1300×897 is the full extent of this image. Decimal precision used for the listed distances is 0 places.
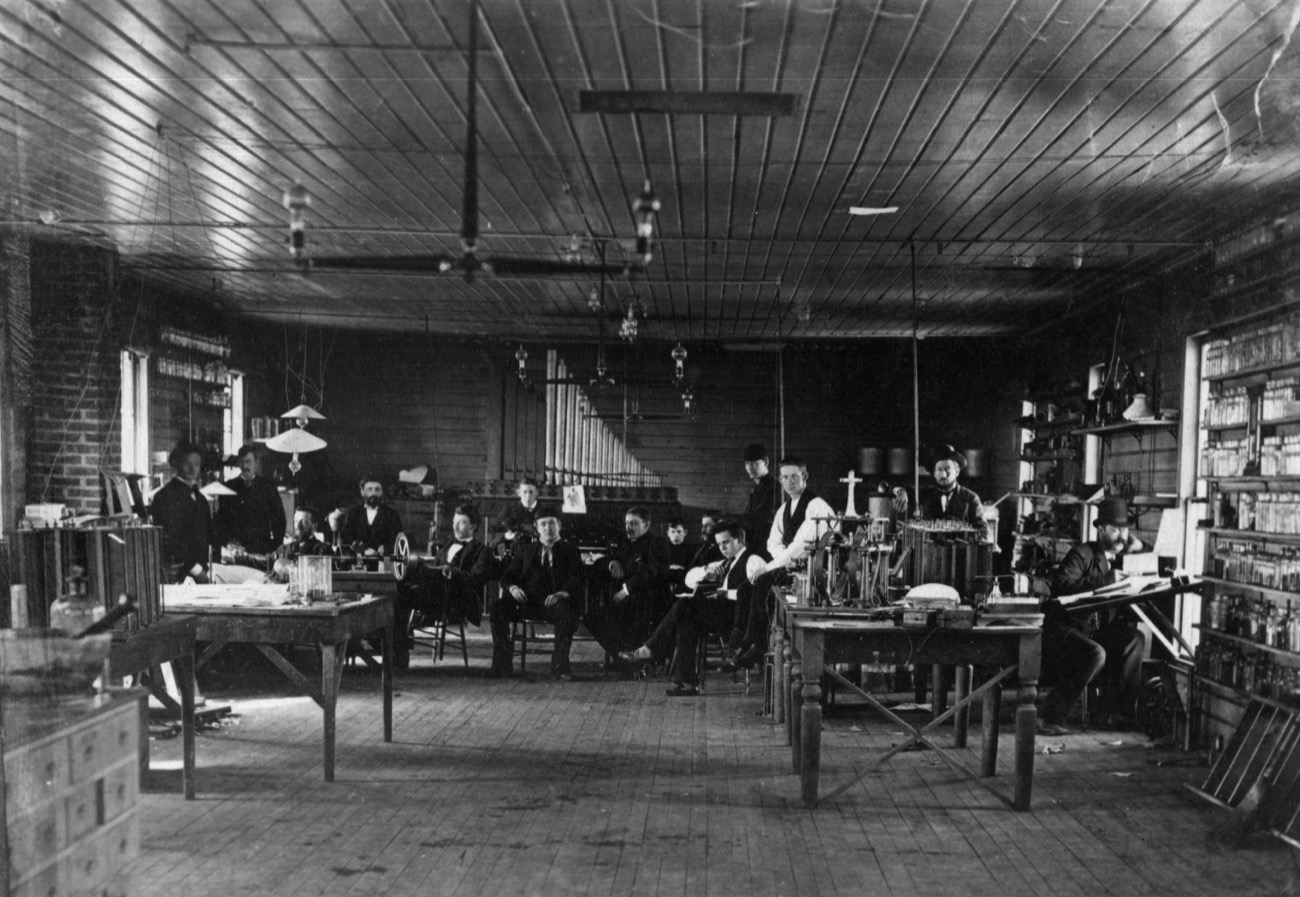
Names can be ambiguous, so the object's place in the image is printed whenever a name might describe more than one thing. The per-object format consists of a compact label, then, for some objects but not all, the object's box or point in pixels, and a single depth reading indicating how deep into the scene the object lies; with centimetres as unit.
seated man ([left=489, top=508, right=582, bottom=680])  840
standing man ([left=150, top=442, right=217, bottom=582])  648
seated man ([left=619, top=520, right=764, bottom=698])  783
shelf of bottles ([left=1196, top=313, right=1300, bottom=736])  571
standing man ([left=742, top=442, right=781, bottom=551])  902
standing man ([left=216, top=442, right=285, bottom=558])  889
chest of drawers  313
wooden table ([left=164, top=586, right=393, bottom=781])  505
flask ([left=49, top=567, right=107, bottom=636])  369
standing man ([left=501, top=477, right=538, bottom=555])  930
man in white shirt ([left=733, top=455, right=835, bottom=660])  738
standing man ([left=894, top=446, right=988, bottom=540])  809
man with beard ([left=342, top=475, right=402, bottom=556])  975
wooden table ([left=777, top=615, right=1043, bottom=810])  490
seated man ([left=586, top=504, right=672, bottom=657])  867
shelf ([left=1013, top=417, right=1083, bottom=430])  991
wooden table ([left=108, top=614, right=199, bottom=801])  422
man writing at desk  670
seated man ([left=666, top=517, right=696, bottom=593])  947
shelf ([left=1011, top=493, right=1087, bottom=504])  883
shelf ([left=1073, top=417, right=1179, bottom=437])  780
